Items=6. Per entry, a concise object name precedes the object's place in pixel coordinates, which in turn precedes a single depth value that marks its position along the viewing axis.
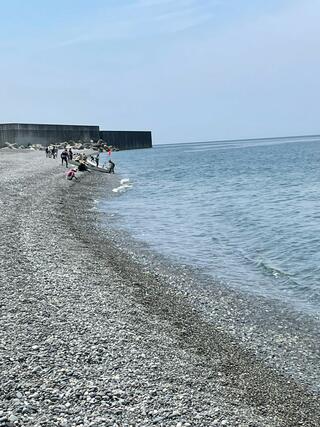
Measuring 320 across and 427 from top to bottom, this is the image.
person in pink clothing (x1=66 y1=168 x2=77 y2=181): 42.76
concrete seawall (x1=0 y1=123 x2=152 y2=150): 94.44
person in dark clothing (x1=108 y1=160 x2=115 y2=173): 57.11
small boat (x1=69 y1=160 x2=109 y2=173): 54.77
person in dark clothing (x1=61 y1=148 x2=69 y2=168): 54.21
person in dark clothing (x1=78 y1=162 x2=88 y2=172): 51.71
